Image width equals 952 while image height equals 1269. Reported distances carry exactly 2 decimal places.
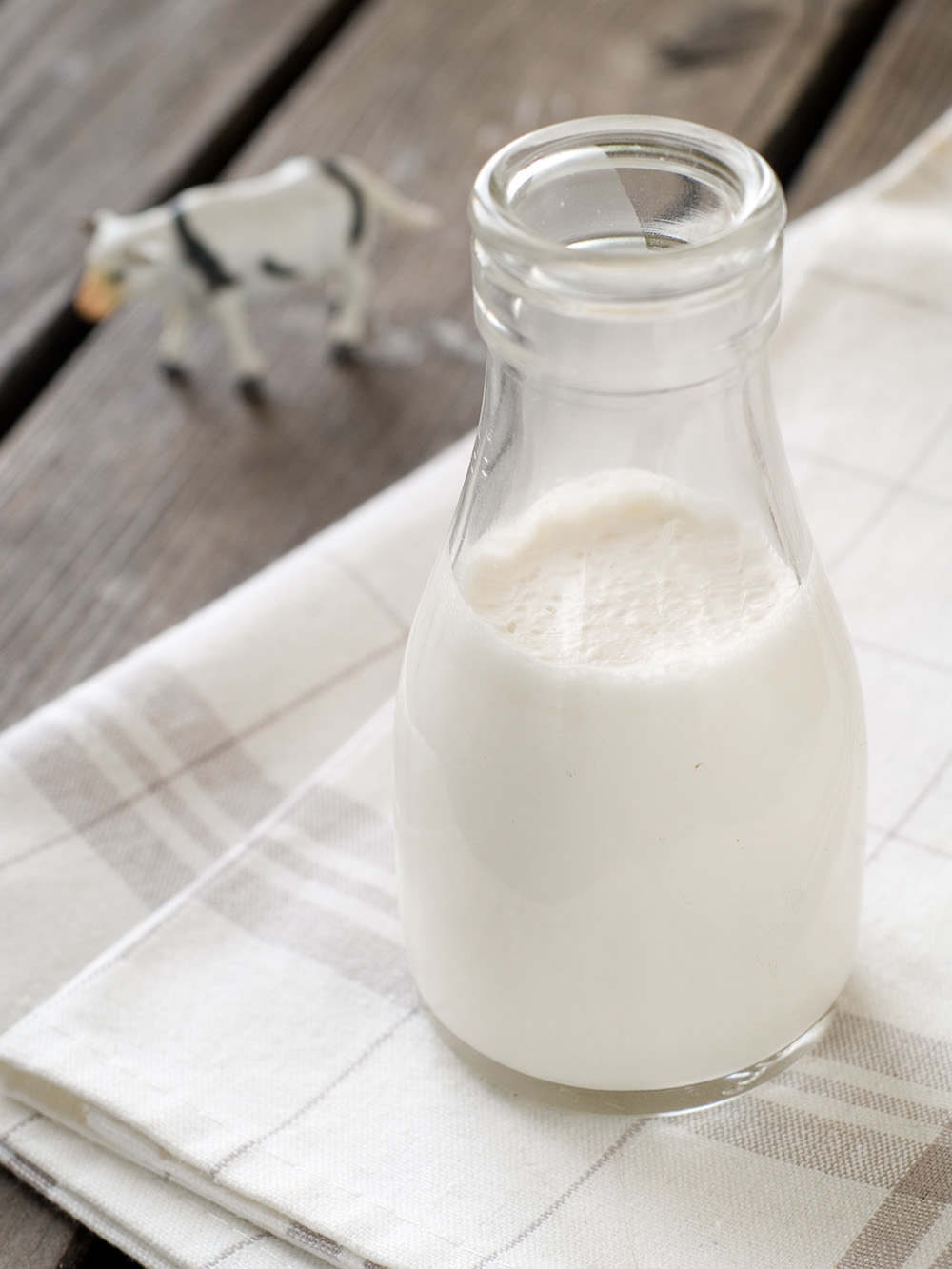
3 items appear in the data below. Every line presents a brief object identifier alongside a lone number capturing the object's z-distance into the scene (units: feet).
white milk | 1.45
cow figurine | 2.05
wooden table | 1.98
